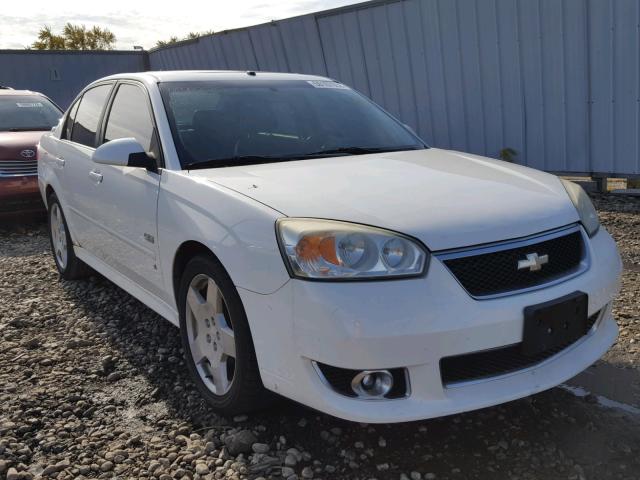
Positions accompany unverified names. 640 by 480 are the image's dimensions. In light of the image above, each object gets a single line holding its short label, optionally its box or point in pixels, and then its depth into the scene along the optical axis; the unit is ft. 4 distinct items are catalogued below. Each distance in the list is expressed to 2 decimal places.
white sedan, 7.52
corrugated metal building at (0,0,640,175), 23.84
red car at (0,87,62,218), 24.35
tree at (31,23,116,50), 116.47
